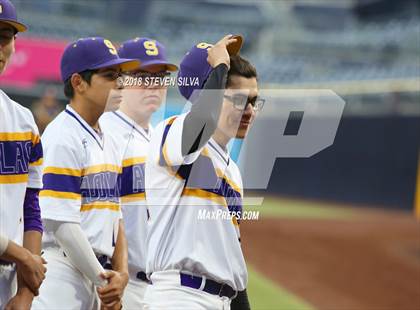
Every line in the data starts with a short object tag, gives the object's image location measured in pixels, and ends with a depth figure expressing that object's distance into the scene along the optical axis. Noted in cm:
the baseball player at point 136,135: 809
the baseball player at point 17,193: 527
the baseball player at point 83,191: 669
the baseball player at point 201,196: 600
